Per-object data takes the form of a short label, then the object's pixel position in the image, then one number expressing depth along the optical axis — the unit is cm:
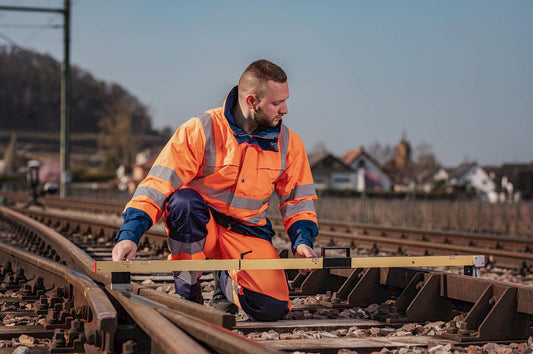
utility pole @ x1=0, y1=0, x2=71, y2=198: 2492
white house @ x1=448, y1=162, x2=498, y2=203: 11588
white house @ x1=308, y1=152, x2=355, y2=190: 8100
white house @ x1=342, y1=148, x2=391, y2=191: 9588
